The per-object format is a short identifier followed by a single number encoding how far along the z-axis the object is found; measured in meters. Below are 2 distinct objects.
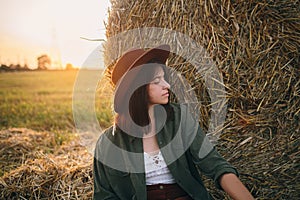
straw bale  2.60
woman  2.26
